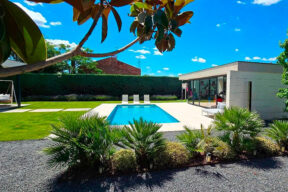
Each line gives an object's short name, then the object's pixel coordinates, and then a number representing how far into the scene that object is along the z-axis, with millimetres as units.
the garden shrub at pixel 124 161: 2869
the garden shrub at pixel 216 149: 3285
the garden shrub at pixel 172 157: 3018
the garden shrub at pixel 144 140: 2891
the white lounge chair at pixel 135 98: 16203
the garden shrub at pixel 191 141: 3247
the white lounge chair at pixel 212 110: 8255
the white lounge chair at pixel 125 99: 15427
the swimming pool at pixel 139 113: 8948
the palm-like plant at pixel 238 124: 3332
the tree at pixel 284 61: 6138
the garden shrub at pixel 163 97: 20172
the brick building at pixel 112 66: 28611
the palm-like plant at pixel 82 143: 2578
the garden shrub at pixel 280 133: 3721
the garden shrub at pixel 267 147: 3623
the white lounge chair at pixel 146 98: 16219
